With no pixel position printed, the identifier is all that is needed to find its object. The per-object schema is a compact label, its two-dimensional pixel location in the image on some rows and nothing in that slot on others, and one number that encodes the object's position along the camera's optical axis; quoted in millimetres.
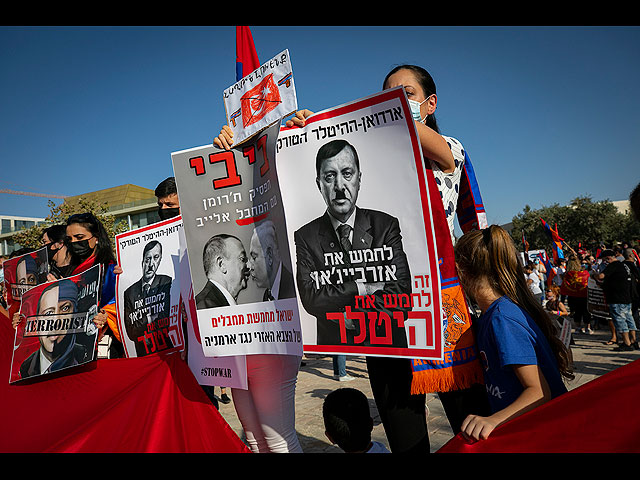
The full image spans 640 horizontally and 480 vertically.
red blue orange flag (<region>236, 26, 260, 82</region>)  2330
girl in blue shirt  1595
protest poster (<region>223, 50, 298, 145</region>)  1855
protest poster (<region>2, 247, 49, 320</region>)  3561
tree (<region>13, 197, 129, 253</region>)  25141
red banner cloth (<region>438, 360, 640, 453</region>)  1271
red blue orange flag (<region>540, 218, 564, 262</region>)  15154
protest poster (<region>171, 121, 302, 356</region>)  2076
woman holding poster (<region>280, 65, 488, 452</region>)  1878
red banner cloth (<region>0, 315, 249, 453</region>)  2104
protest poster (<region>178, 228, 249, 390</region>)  2346
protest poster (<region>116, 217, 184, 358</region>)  3012
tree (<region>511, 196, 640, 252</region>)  42938
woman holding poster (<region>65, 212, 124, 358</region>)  3537
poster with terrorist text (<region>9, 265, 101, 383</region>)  2910
